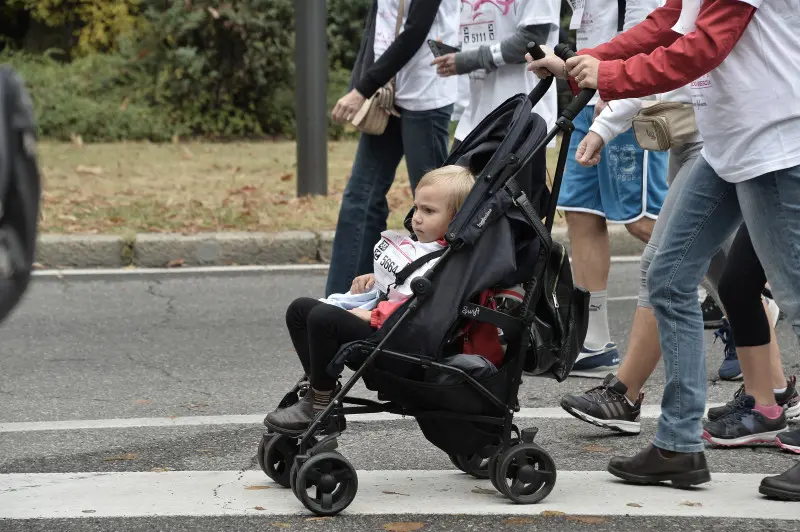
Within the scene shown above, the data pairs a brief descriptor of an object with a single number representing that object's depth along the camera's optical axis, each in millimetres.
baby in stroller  7578
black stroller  7437
